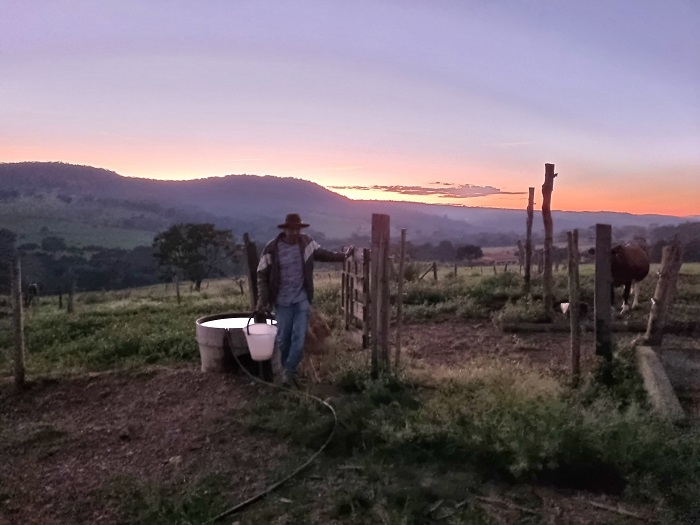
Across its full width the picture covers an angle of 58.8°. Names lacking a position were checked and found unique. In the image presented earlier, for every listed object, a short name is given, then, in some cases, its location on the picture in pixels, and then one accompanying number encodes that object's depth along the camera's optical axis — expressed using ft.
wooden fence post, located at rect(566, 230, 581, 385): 21.16
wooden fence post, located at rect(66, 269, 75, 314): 55.43
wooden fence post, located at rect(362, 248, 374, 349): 23.47
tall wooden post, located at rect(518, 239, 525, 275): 82.51
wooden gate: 23.70
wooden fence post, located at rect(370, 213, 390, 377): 21.12
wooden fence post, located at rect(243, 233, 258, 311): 24.98
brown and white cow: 28.71
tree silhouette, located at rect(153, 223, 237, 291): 127.24
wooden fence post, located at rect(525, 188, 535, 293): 41.26
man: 20.84
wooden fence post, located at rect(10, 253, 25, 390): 21.86
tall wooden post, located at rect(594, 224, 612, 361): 21.91
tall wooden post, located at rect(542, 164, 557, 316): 35.19
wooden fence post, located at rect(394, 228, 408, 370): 22.68
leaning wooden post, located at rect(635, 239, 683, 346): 23.81
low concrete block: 17.26
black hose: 12.81
